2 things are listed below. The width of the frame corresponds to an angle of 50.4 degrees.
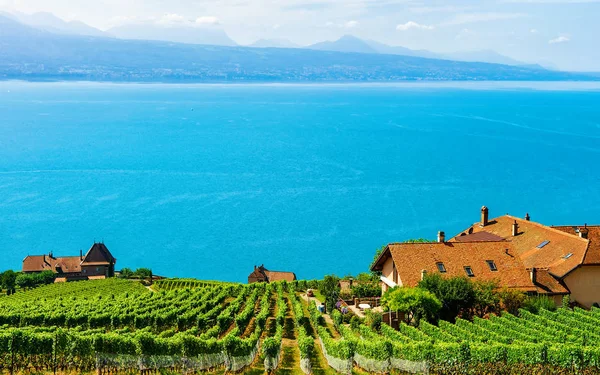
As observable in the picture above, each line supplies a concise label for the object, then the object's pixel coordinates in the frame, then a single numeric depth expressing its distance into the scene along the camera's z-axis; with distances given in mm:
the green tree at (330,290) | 43475
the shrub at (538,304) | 37781
